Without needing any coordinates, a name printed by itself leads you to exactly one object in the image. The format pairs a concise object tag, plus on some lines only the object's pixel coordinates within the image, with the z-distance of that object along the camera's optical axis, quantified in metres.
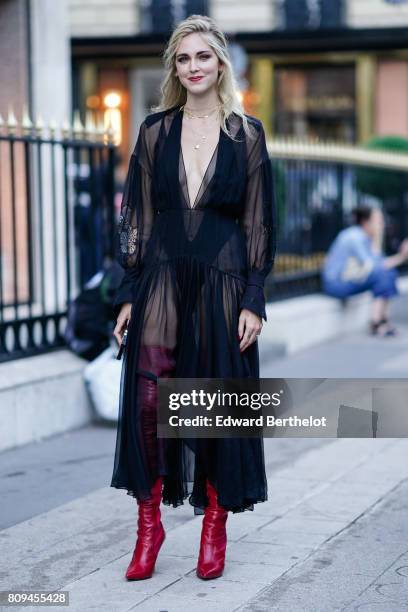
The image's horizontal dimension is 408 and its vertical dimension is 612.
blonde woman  4.27
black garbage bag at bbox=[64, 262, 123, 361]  7.49
